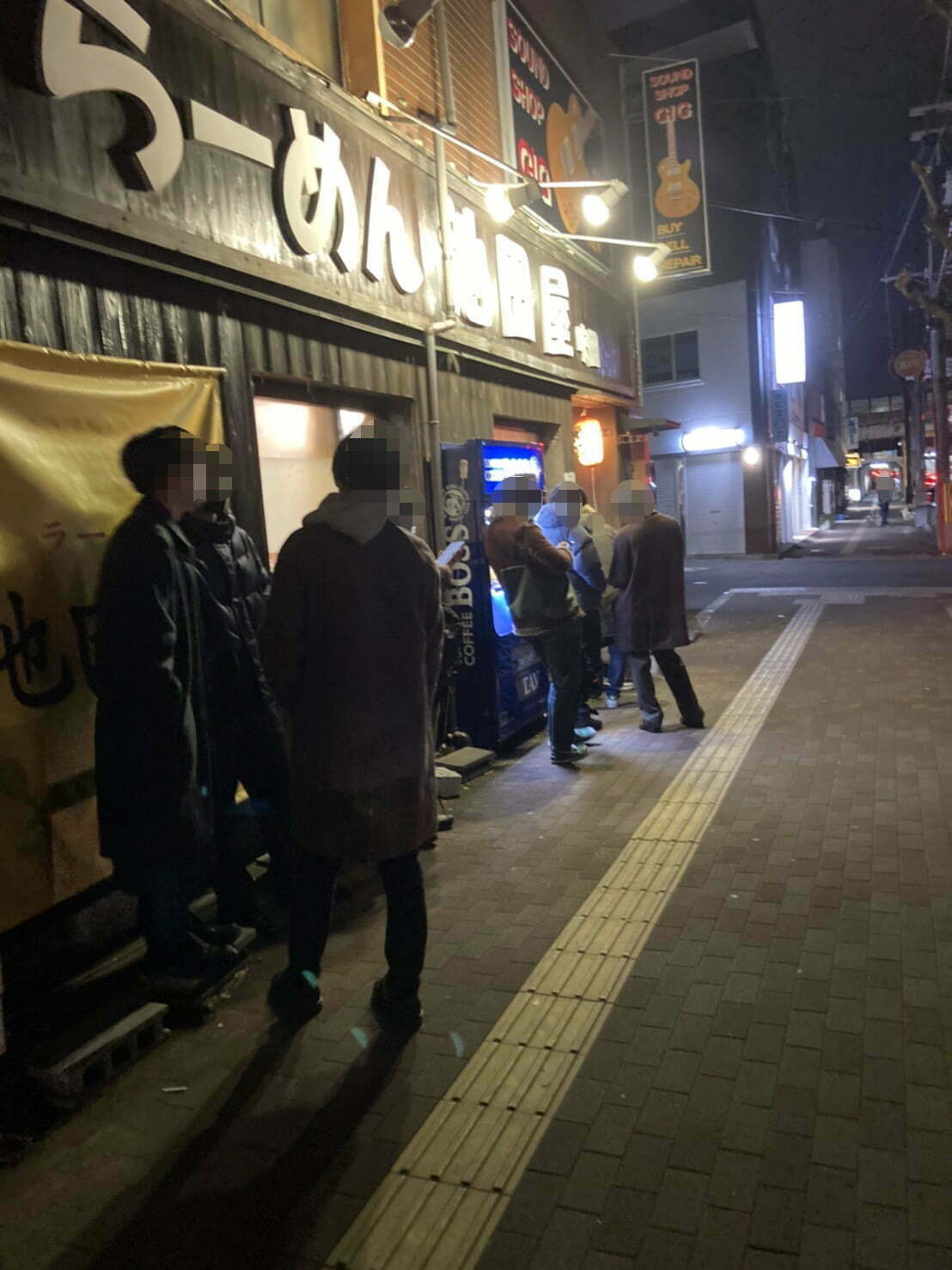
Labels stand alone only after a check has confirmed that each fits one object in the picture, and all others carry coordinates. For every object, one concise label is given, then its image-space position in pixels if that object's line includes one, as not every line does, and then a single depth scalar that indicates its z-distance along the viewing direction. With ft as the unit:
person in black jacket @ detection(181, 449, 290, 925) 12.61
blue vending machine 21.79
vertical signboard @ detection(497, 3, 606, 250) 31.12
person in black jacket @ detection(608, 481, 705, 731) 23.77
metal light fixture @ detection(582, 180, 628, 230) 31.63
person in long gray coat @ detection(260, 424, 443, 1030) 10.11
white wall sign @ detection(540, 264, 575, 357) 33.00
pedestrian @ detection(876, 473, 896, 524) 131.85
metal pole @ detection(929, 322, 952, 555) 75.97
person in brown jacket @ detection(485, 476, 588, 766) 20.51
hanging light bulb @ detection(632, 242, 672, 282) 36.22
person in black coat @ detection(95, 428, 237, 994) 10.61
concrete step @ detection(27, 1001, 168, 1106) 9.74
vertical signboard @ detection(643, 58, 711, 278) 44.19
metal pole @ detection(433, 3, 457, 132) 25.22
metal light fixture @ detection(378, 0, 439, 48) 19.16
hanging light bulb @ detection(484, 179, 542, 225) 25.85
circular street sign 102.00
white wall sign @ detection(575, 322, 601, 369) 36.91
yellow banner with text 11.39
